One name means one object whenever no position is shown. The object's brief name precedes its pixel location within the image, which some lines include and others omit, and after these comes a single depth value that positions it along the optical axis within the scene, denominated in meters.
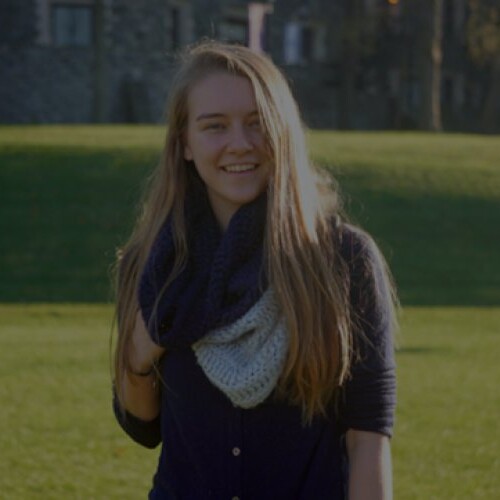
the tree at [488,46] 50.06
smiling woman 3.33
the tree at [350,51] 51.03
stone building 43.22
